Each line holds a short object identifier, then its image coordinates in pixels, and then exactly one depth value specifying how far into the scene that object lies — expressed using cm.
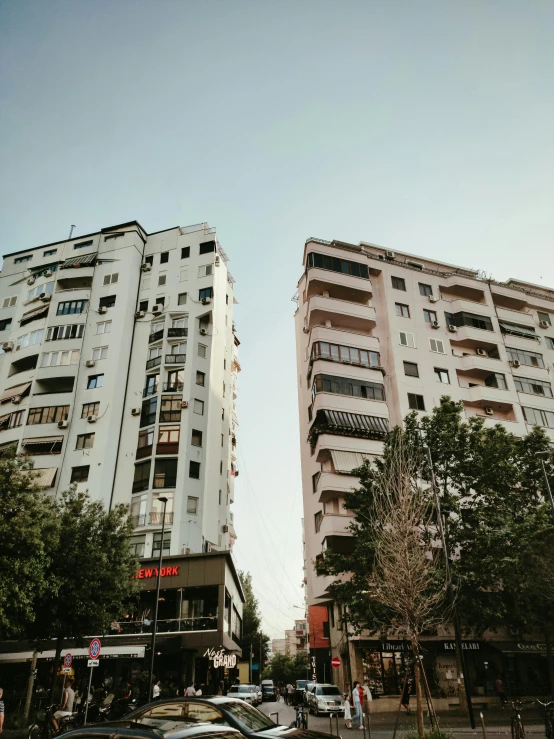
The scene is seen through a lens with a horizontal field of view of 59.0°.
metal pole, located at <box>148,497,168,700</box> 1970
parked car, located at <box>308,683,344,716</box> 2381
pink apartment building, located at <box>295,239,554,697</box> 2944
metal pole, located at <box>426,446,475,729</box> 1608
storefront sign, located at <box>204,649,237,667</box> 2734
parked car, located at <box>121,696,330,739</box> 701
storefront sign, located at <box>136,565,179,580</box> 3105
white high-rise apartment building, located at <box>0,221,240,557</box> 3512
